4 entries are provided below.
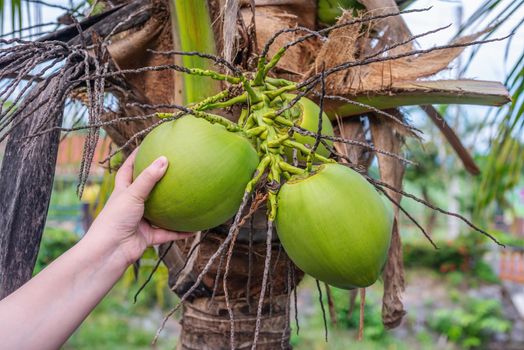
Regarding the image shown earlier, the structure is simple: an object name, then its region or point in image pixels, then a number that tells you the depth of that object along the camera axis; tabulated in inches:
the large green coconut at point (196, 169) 33.9
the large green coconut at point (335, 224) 33.2
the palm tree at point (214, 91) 42.1
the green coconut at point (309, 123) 39.5
